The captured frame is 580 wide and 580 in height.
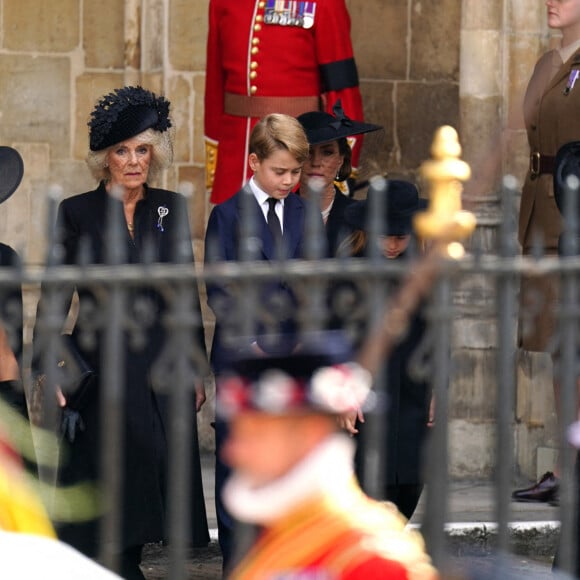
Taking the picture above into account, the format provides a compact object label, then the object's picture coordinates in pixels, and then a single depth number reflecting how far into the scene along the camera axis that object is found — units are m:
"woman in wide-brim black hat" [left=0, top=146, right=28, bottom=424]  11.94
